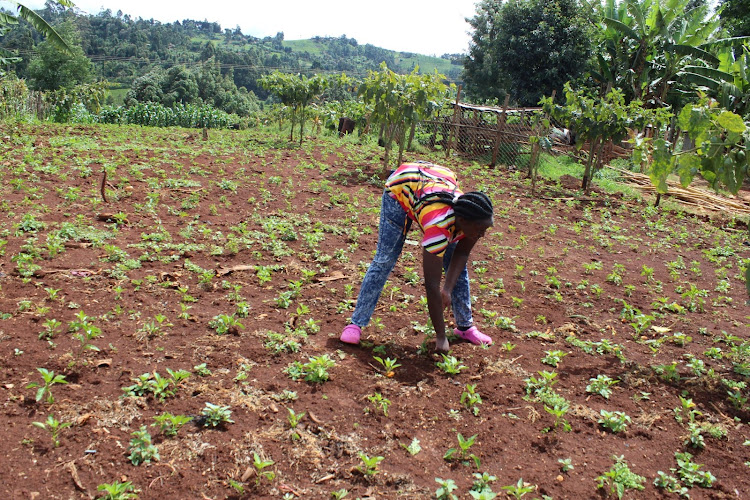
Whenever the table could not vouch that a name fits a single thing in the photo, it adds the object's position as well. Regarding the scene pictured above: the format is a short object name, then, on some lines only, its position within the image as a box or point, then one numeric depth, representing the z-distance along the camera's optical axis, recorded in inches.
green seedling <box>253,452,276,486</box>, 97.1
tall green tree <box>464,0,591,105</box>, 852.0
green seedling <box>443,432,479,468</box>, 107.0
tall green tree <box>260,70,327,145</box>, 539.5
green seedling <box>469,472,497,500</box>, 94.5
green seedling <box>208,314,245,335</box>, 149.5
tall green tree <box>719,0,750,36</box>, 765.5
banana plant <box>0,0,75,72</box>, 432.1
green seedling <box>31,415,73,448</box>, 99.3
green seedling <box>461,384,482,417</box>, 126.0
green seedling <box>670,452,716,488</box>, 106.3
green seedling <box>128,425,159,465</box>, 98.2
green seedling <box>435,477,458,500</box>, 96.0
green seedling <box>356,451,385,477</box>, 100.7
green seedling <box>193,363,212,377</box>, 128.0
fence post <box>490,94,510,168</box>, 551.2
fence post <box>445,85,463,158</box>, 600.3
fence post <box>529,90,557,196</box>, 434.6
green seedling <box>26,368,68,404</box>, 107.3
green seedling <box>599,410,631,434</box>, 121.3
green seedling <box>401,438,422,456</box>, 108.9
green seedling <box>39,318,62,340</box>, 134.3
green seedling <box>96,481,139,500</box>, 87.3
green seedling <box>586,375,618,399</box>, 135.1
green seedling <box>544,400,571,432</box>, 118.9
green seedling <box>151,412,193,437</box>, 104.9
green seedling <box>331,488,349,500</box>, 95.2
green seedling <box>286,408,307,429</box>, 112.9
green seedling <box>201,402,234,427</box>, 110.3
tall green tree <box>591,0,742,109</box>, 644.7
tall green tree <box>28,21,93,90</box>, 1562.5
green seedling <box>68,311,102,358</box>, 128.9
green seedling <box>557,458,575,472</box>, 107.1
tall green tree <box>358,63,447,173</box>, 412.2
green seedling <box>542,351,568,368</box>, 148.9
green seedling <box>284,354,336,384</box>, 130.0
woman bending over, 125.2
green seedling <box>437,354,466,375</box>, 137.9
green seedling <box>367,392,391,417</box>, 121.2
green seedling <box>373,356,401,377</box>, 135.1
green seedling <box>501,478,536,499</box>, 95.7
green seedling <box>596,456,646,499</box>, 101.7
